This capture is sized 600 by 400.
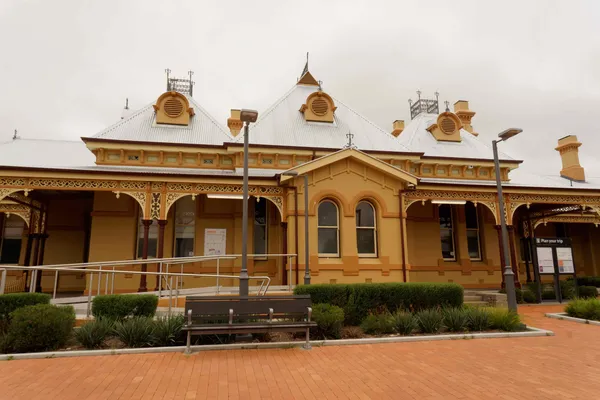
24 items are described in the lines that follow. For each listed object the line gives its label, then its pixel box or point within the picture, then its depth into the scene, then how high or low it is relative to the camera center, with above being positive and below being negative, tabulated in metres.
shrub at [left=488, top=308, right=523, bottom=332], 9.56 -1.51
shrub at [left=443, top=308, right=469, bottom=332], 9.50 -1.48
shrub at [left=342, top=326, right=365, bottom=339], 8.98 -1.71
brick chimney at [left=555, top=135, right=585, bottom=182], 27.23 +7.13
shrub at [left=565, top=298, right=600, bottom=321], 11.40 -1.49
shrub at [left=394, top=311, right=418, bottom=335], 9.18 -1.51
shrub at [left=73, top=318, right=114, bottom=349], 7.77 -1.46
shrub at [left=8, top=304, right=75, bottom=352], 7.42 -1.30
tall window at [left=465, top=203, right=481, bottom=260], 20.06 +1.38
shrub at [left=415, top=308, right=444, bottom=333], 9.30 -1.46
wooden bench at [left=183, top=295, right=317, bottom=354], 7.59 -1.11
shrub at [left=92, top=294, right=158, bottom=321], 9.03 -1.03
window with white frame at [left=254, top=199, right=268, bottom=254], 17.27 +1.55
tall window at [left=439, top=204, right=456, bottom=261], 19.64 +1.46
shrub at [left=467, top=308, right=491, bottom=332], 9.61 -1.51
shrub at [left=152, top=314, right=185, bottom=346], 8.02 -1.47
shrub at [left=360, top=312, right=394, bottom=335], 9.25 -1.54
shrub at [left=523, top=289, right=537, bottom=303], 15.75 -1.50
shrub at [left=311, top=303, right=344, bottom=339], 8.68 -1.41
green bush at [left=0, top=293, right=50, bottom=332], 8.34 -0.88
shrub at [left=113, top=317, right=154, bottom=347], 7.93 -1.47
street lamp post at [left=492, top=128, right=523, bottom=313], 10.60 +0.09
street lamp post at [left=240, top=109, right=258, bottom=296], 9.31 +1.34
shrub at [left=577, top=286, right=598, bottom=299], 16.72 -1.39
